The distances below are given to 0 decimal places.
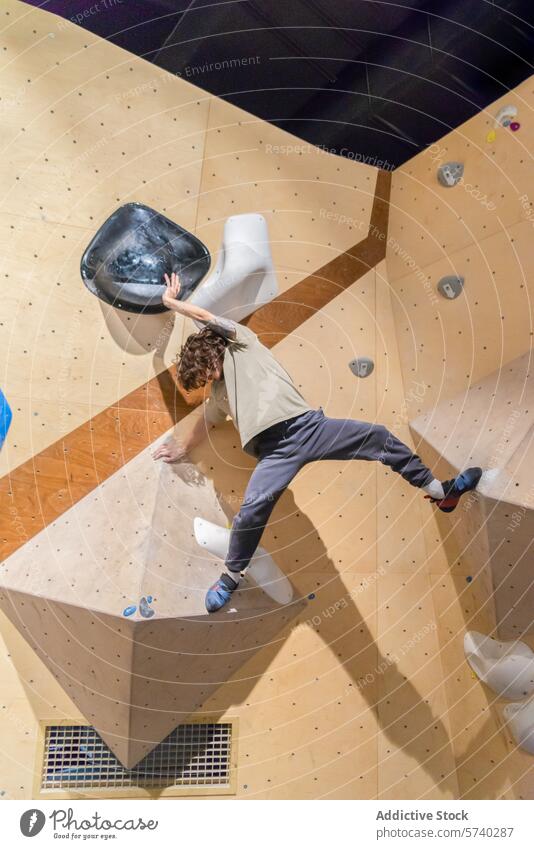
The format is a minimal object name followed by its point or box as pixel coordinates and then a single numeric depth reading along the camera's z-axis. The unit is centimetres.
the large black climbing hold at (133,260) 363
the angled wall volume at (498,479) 352
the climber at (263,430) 330
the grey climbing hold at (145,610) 325
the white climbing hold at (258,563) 356
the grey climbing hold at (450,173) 400
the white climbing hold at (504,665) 365
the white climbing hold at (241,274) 373
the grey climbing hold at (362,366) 409
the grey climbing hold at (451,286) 399
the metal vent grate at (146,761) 364
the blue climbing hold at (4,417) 354
